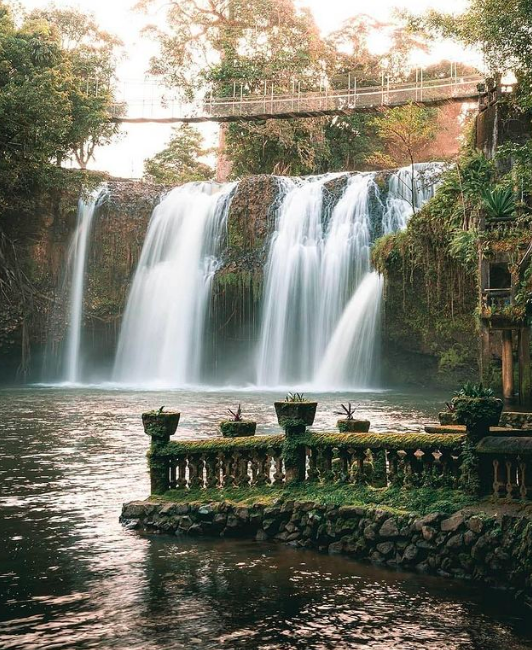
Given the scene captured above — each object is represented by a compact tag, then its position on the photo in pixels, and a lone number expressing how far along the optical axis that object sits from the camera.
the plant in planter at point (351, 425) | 12.88
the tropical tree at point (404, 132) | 42.12
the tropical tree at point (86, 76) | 40.78
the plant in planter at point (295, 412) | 11.67
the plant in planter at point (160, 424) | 12.66
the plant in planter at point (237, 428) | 12.90
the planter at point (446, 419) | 13.55
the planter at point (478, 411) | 10.25
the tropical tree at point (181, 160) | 60.12
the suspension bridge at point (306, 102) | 37.78
